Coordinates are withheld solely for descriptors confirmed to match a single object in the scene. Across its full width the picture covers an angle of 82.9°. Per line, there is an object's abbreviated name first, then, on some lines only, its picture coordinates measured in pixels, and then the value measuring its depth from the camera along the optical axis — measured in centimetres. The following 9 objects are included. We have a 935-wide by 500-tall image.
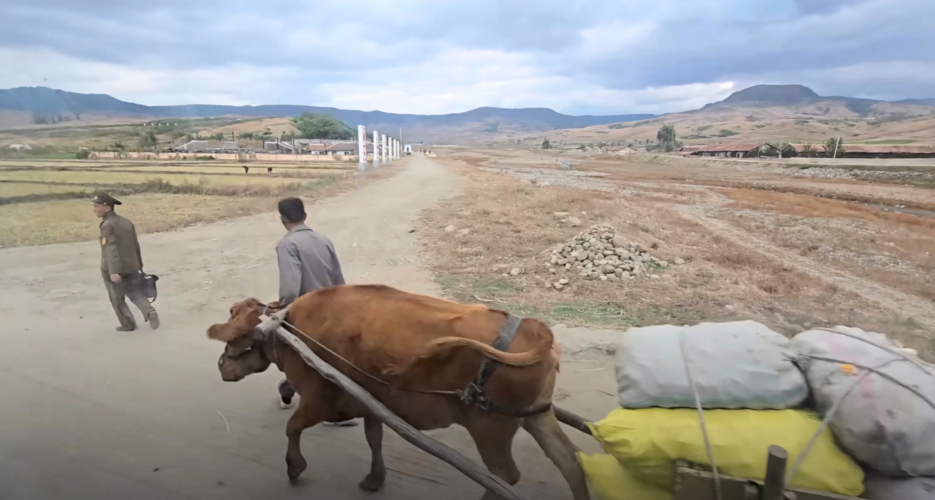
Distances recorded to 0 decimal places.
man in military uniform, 548
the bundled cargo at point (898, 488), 192
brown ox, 260
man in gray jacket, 371
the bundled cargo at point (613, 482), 234
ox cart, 196
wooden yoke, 251
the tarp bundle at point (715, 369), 225
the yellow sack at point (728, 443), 204
